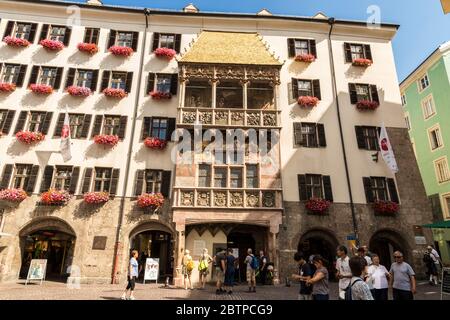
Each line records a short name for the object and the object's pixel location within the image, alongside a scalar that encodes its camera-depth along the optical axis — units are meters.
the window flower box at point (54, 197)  18.05
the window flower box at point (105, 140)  19.48
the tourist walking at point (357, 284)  4.59
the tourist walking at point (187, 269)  15.23
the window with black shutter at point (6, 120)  19.59
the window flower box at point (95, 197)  18.22
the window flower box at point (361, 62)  22.73
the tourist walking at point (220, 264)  13.70
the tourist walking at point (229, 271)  14.14
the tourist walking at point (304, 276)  7.44
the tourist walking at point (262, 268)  17.20
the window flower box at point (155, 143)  19.59
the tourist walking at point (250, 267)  14.75
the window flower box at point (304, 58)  22.59
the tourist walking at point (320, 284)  6.95
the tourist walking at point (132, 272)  11.07
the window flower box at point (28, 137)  19.17
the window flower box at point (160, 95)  20.88
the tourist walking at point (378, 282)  8.14
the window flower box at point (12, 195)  17.92
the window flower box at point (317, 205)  18.67
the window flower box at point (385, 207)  19.08
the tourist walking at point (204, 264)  14.75
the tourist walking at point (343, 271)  7.52
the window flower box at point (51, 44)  21.58
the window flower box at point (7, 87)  20.27
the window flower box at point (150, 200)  18.36
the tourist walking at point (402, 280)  7.70
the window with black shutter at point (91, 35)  22.41
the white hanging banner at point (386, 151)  18.54
